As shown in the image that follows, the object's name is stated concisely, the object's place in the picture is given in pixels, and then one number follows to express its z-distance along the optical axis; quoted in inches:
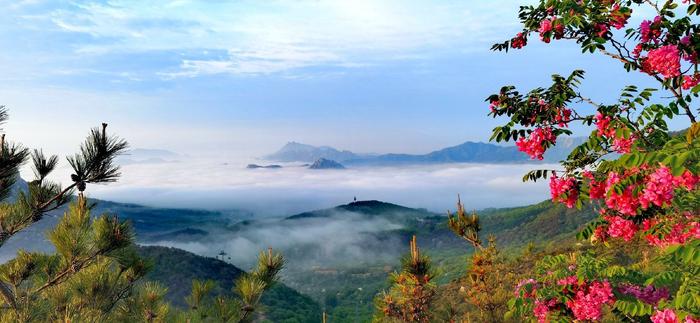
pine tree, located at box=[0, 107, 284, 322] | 317.7
